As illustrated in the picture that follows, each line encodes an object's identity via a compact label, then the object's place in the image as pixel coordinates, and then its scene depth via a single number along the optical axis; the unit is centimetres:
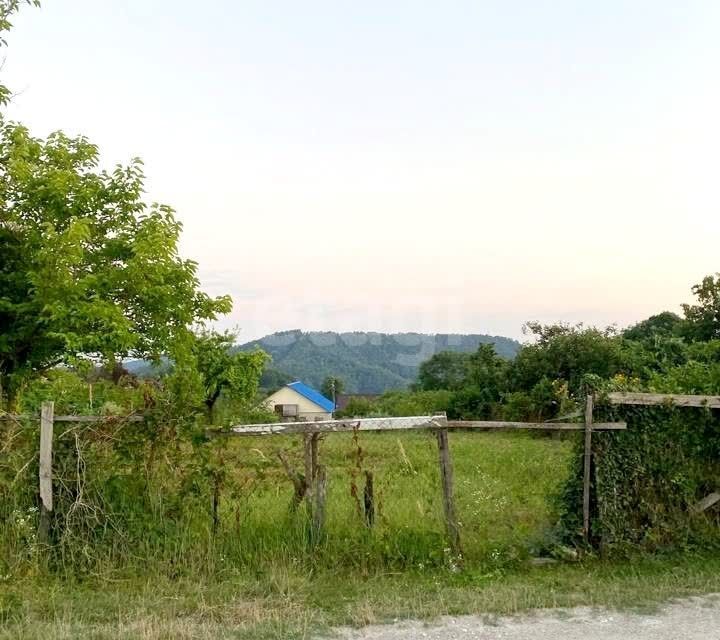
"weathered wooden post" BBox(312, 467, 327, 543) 633
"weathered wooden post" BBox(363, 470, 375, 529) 654
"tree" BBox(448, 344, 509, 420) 3005
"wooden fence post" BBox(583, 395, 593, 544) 664
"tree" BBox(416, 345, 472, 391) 5588
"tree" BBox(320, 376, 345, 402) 7422
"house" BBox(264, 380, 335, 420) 6862
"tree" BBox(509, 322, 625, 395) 2861
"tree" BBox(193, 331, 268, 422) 2991
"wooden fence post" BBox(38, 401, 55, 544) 596
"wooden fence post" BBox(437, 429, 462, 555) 636
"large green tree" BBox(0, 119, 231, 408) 1262
